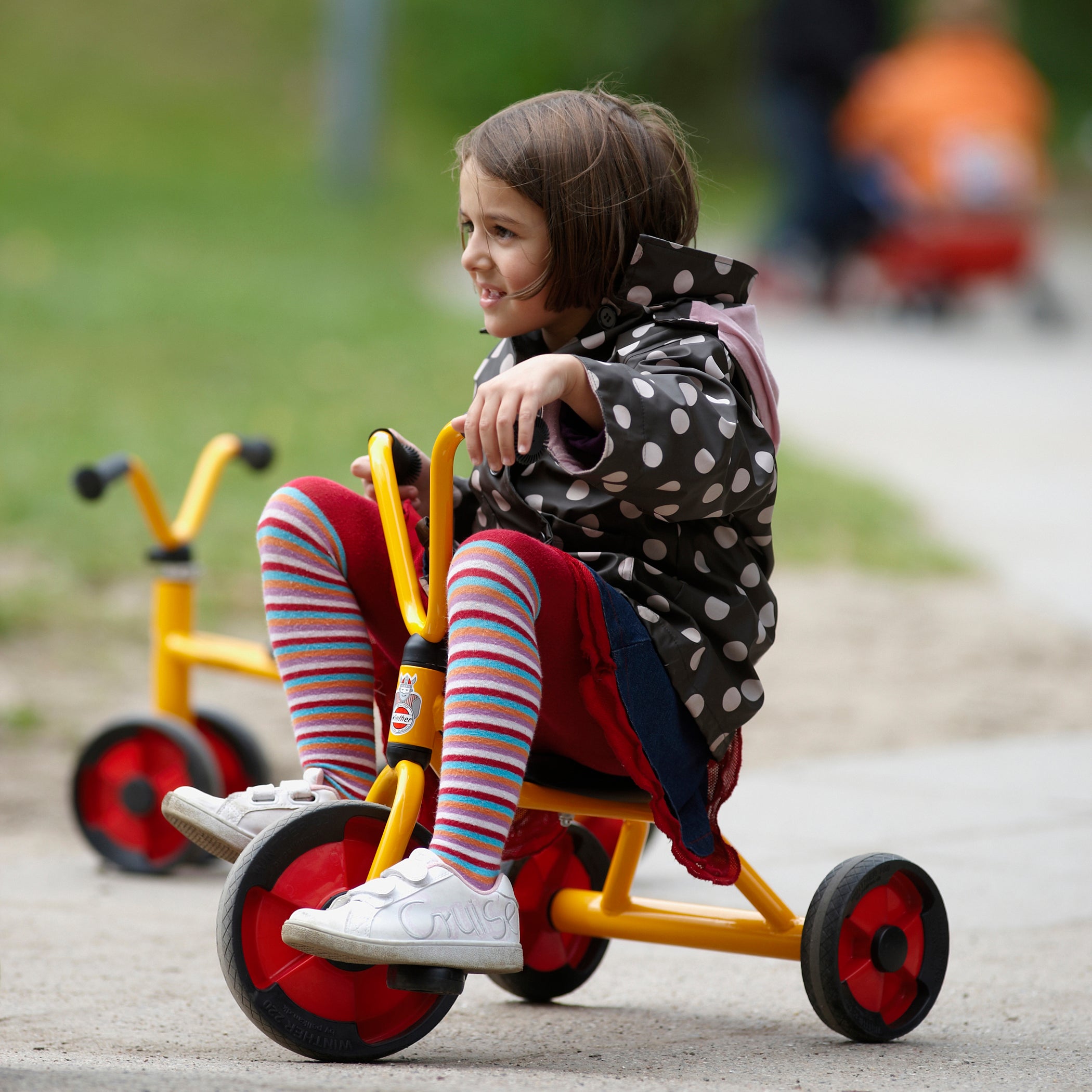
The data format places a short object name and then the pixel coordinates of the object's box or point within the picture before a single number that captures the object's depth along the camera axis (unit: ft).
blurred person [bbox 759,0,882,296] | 62.69
